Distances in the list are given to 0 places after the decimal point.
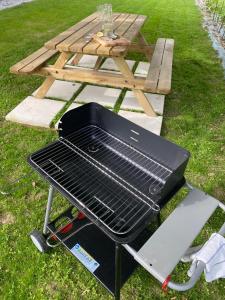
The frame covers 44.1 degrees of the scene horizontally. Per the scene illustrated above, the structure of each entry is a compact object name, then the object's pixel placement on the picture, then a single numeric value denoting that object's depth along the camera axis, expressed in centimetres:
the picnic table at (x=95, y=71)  322
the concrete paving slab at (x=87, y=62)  493
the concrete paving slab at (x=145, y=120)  350
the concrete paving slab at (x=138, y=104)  388
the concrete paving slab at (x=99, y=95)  399
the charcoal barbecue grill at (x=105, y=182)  151
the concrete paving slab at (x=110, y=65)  491
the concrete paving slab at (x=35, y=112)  348
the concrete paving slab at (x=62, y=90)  404
